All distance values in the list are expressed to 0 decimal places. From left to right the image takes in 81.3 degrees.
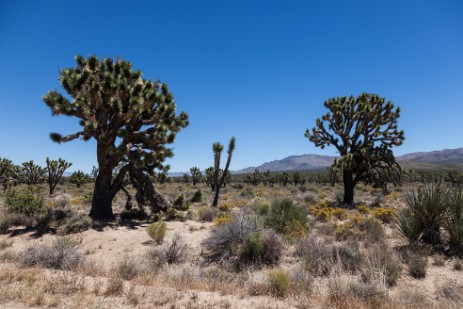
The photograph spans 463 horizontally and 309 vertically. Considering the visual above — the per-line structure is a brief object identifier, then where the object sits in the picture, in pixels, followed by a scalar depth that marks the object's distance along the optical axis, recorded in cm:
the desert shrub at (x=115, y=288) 466
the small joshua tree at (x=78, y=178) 3400
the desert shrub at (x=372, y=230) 860
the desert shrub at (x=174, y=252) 723
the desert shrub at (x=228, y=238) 751
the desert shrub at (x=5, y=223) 1011
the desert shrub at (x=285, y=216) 959
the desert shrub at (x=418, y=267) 581
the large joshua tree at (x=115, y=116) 1151
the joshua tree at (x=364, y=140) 1622
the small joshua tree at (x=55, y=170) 2516
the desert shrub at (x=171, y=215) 1309
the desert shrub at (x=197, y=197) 1548
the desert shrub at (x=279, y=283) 484
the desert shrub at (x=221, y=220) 1060
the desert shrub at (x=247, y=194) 2377
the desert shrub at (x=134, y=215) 1352
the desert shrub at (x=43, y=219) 1065
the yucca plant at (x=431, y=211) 763
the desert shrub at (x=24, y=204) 1159
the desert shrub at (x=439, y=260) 639
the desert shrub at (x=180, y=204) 1392
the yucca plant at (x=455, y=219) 695
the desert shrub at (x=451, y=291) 458
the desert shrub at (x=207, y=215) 1310
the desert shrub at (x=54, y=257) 624
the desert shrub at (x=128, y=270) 569
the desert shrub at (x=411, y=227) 765
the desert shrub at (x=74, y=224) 1032
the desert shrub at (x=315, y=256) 615
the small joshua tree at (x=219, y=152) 2038
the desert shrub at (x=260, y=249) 695
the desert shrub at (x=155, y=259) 642
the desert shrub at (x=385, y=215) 1162
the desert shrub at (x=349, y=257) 616
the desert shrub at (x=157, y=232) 927
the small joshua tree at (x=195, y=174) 4570
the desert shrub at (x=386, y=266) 543
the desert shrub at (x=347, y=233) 893
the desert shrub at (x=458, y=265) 615
